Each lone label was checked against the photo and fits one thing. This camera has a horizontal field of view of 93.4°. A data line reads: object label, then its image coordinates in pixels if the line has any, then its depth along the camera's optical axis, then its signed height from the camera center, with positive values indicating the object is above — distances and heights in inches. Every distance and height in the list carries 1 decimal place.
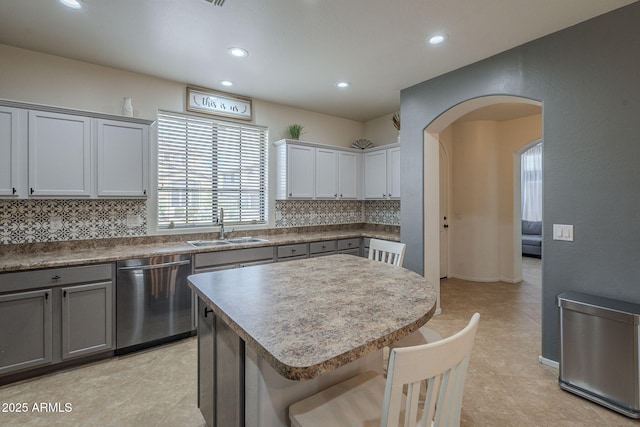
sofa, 283.6 -24.0
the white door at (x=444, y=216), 212.7 -1.7
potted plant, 169.3 +46.6
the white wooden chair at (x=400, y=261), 66.4 -15.8
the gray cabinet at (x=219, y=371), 50.2 -29.9
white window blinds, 139.4 +21.6
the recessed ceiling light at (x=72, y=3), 83.7 +59.3
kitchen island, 38.3 -16.5
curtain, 319.3 +31.0
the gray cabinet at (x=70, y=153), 98.7 +21.9
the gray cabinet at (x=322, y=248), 157.3 -18.2
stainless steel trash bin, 76.5 -36.9
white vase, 122.2 +43.0
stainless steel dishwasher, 107.3 -32.7
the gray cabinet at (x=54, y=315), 90.3 -32.3
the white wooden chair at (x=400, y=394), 30.3 -21.2
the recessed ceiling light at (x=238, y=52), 108.9 +59.6
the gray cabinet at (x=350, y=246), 167.9 -18.1
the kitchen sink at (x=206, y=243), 133.9 -13.1
